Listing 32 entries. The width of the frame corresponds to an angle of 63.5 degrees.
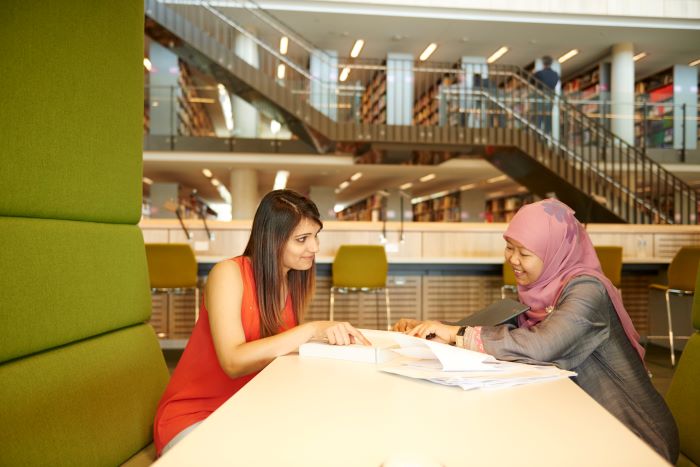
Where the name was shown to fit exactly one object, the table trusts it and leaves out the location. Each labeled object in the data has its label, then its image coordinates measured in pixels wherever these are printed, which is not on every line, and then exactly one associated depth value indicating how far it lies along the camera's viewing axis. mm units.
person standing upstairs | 8992
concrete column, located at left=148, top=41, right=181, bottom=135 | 9984
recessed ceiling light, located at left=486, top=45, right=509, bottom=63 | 11656
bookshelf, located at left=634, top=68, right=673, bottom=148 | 9820
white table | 671
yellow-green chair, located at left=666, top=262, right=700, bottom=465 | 1289
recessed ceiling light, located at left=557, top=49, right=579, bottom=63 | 11656
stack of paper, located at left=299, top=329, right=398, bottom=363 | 1242
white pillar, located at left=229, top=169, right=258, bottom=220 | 12422
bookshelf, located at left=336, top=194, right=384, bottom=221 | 17656
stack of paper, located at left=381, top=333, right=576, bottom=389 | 1022
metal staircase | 8070
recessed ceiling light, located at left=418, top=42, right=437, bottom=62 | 11633
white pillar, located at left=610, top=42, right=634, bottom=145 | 9945
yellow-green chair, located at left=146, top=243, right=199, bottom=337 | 4449
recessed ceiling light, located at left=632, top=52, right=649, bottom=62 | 11508
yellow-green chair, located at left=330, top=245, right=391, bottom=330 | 4719
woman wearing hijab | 1317
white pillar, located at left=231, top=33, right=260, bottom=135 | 10836
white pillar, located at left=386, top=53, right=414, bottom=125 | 9961
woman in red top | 1347
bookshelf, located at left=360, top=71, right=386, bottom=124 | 9352
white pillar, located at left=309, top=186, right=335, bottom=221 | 14633
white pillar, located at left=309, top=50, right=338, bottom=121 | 8891
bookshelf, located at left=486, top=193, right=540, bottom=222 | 15238
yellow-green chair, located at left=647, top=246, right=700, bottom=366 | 4449
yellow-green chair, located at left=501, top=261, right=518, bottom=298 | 4854
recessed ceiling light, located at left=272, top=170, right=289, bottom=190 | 12906
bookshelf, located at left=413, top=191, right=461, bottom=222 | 16516
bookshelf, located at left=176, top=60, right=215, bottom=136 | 10148
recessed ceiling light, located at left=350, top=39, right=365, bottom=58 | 11492
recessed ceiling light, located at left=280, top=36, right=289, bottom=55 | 11234
